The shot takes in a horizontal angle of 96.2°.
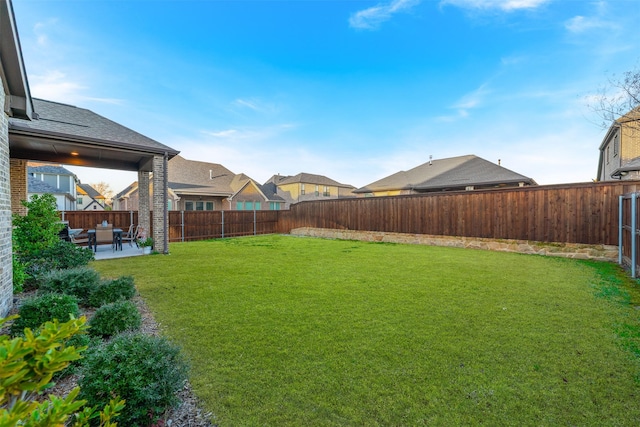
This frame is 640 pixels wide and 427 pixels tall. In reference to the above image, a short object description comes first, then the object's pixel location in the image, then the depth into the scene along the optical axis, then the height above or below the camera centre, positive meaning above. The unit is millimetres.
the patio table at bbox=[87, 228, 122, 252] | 10148 -971
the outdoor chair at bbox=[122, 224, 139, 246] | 11781 -1026
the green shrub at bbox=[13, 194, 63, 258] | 5969 -335
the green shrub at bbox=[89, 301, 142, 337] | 3410 -1316
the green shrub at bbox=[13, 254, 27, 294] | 4766 -1076
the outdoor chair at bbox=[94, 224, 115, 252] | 9930 -812
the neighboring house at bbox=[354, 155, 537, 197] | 19328 +2449
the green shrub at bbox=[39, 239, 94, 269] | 5832 -900
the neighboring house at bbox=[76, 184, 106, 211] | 40531 +1959
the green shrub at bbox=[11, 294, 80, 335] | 3184 -1137
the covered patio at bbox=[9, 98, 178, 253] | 8086 +2121
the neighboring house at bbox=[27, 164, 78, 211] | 27641 +3326
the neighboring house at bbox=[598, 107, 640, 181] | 13788 +3202
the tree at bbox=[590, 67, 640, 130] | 8719 +3530
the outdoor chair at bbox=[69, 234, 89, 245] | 9370 -981
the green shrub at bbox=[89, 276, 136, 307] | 4474 -1282
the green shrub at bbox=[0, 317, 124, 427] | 801 -469
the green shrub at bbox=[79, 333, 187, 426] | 1975 -1205
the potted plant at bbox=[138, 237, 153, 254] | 10219 -1166
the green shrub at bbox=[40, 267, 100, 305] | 4430 -1113
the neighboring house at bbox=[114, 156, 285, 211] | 23391 +1936
